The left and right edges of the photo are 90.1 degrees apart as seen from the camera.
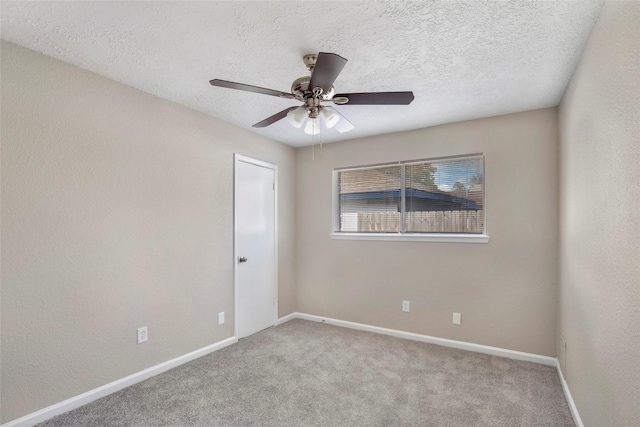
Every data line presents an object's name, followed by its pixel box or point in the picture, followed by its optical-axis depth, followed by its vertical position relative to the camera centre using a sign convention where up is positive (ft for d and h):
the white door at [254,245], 11.89 -1.23
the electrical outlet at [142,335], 8.63 -3.29
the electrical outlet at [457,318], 10.87 -3.57
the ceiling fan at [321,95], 5.20 +2.35
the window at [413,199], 11.05 +0.54
